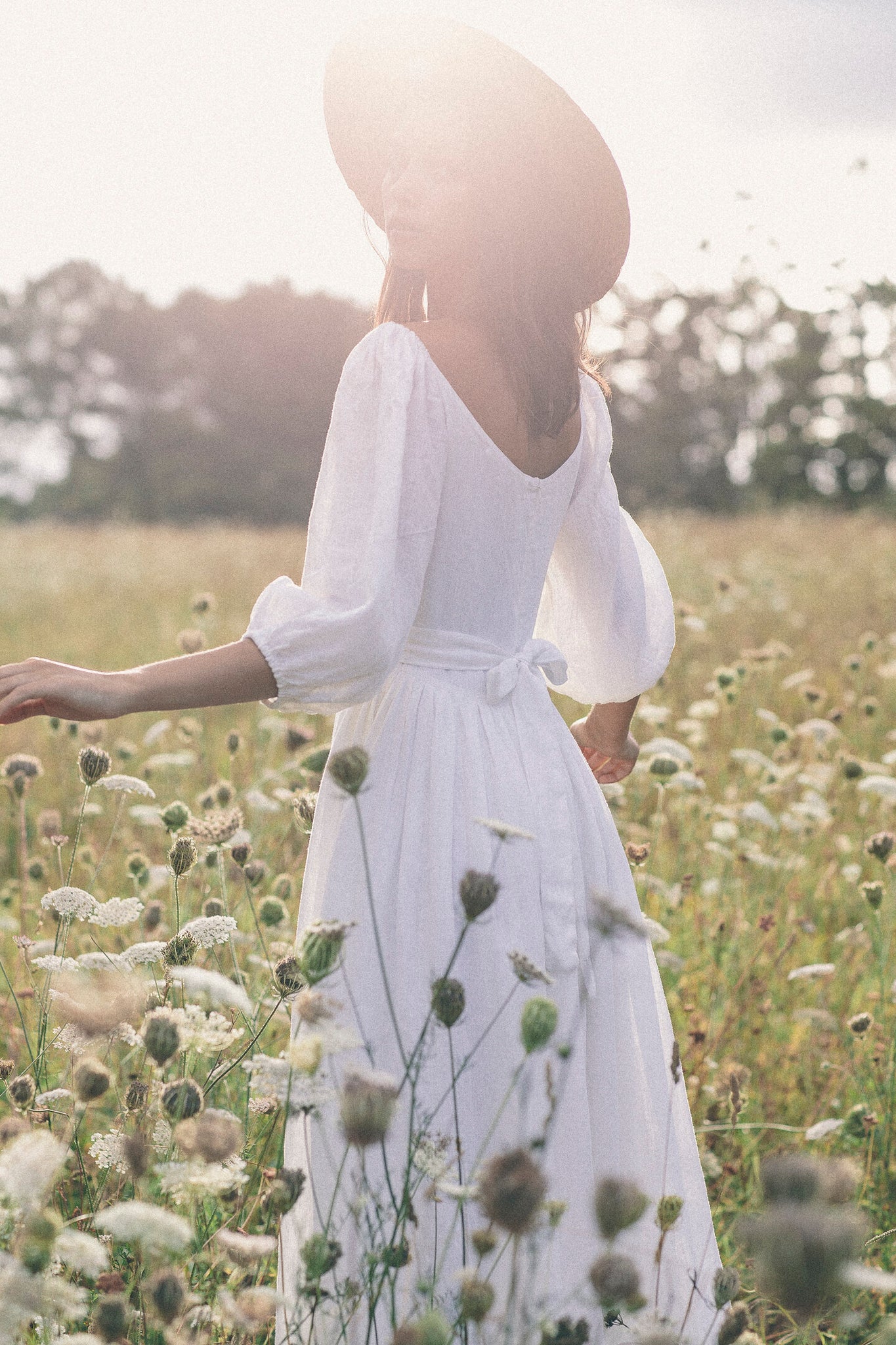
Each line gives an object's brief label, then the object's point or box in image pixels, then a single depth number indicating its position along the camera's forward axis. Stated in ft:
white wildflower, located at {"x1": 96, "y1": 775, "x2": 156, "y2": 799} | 5.09
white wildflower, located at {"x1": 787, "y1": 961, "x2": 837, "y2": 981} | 6.40
